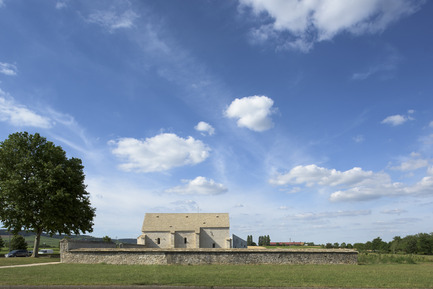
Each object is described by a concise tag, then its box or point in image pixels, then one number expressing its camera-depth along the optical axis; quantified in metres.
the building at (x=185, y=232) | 60.75
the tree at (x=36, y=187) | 32.03
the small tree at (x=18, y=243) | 62.43
